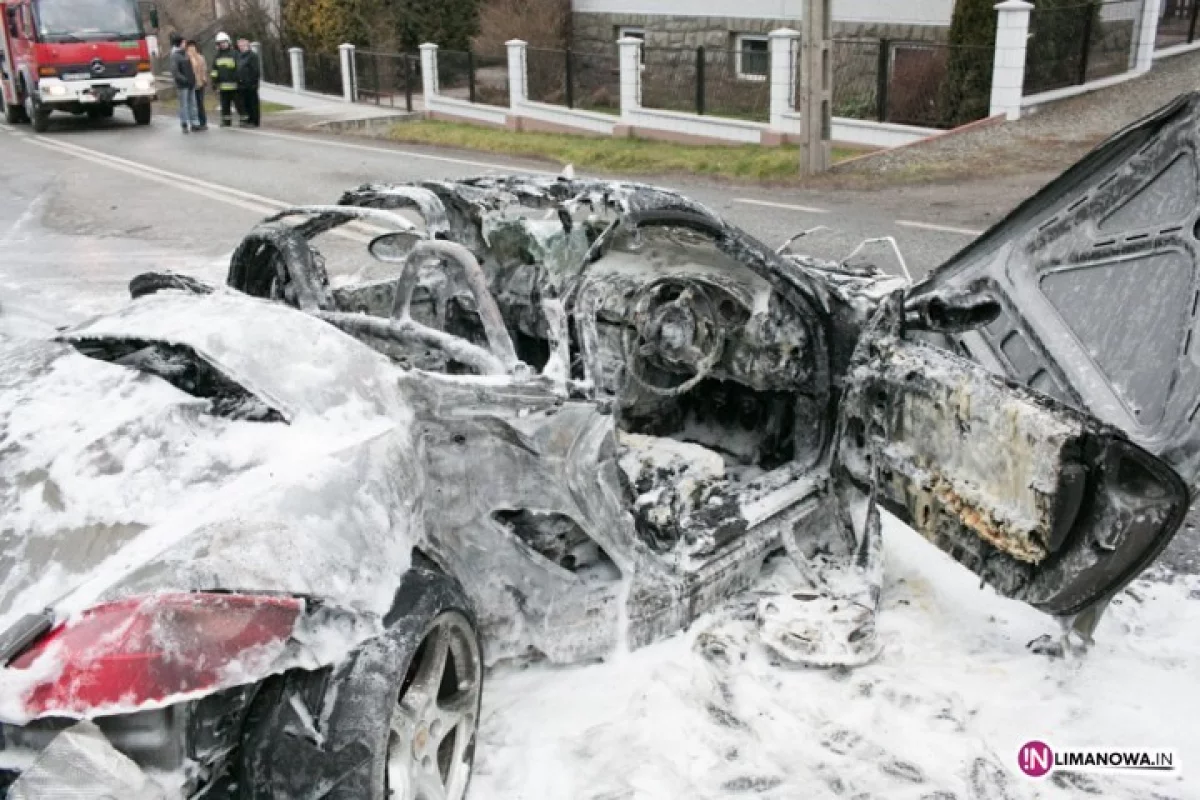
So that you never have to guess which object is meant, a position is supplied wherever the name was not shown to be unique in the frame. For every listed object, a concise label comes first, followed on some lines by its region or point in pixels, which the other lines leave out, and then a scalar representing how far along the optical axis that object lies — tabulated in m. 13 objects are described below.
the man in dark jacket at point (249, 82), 22.86
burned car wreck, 2.37
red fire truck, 21.92
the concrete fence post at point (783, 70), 16.48
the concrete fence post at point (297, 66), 28.83
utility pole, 13.08
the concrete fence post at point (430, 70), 23.50
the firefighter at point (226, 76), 22.65
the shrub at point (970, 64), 15.62
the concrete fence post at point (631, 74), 18.81
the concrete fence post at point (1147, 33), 17.39
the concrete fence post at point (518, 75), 21.28
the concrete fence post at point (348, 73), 26.44
